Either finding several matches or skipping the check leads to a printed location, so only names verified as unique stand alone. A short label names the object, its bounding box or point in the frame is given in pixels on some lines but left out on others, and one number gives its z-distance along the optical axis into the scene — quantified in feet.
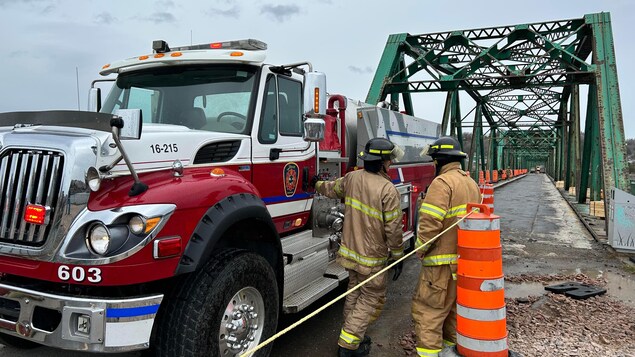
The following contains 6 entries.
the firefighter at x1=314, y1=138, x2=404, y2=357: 12.48
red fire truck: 8.00
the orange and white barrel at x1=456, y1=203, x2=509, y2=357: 10.15
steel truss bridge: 36.11
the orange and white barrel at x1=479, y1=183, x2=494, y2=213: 35.39
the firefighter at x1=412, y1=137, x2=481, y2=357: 11.50
